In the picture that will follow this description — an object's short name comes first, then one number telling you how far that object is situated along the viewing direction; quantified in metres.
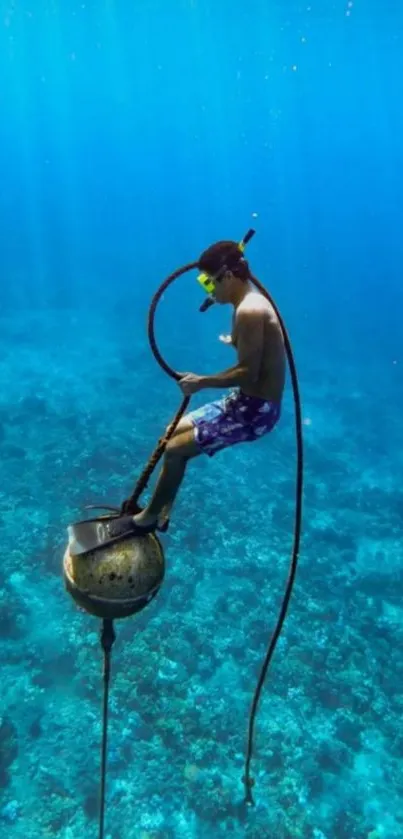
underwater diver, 4.53
